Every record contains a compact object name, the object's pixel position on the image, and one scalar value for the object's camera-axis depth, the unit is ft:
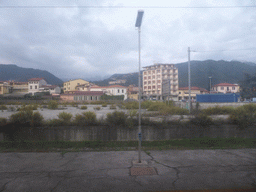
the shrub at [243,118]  27.94
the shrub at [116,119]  28.02
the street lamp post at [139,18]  16.69
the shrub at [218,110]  49.51
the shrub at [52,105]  83.82
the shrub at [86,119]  27.68
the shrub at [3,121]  26.79
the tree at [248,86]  110.11
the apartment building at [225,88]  194.08
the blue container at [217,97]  130.21
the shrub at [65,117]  29.03
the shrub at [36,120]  27.18
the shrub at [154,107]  61.93
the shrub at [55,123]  27.63
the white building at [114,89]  201.84
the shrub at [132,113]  30.43
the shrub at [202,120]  27.91
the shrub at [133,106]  74.84
